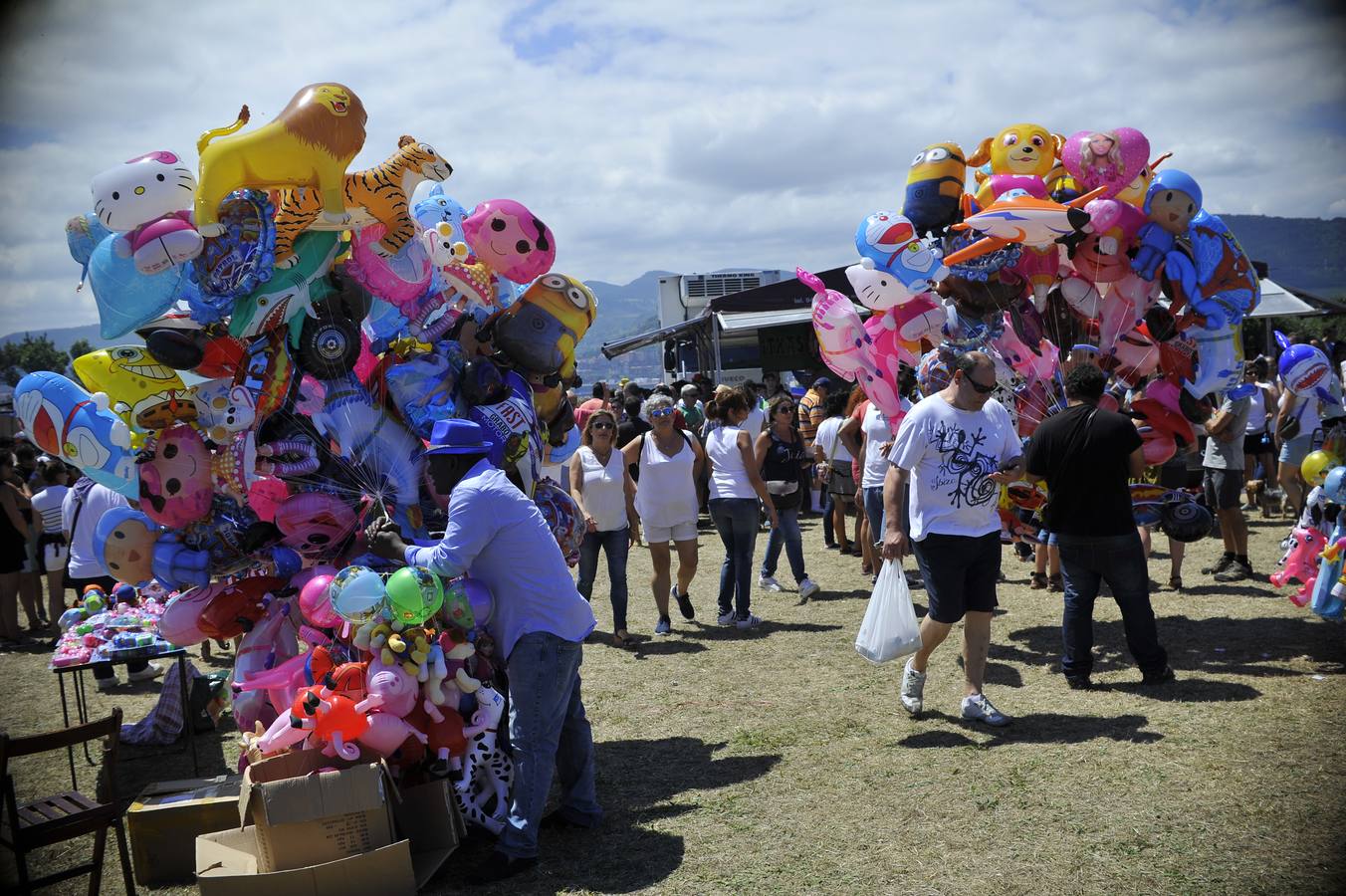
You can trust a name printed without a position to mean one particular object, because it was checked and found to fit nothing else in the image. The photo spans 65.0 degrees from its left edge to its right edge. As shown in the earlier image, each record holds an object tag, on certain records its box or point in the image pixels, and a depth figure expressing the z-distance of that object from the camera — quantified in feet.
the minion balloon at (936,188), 24.77
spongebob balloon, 16.42
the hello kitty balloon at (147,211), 15.53
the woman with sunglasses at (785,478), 30.96
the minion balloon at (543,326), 18.69
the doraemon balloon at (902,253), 24.00
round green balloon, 14.29
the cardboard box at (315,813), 12.93
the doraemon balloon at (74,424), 16.22
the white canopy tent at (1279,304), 66.59
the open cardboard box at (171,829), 14.70
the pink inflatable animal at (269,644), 17.35
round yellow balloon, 20.95
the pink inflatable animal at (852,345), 25.53
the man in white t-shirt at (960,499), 18.21
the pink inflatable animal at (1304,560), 21.09
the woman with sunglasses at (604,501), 26.37
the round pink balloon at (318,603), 15.74
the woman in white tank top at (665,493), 27.17
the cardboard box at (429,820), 14.17
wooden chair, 13.30
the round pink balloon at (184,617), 17.47
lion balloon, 15.34
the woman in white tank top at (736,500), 27.96
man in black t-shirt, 19.56
